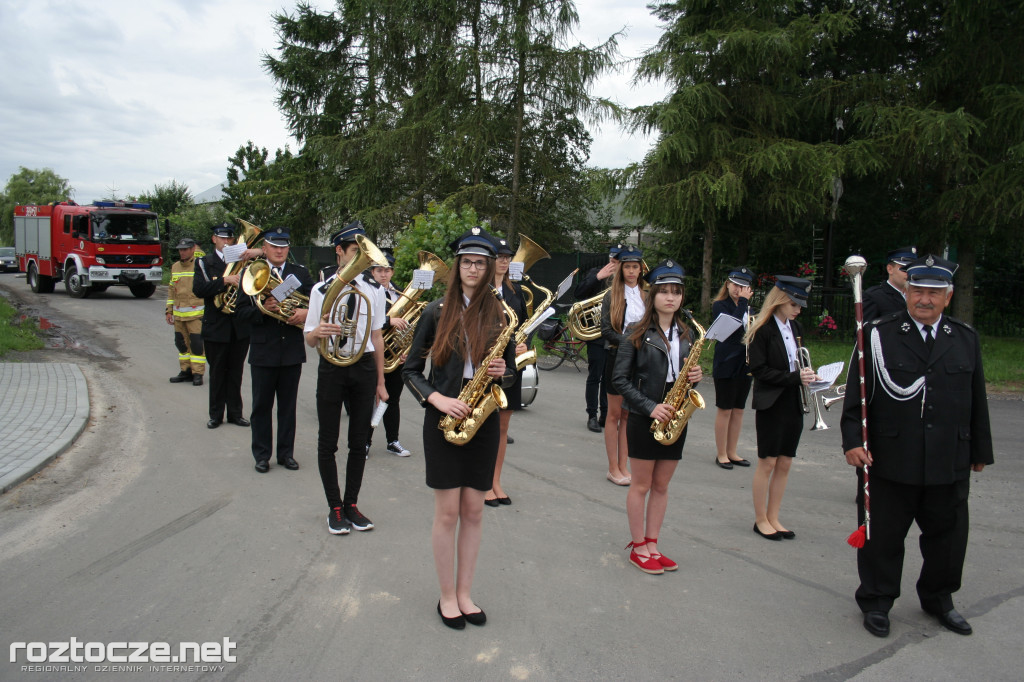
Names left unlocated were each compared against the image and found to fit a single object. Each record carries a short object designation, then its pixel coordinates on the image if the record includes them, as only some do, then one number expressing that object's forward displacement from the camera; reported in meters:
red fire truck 22.61
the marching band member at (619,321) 6.43
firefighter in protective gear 10.30
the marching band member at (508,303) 5.75
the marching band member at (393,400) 7.12
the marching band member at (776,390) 4.98
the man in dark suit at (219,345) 7.70
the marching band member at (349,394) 5.02
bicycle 12.76
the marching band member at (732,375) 6.86
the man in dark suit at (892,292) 5.83
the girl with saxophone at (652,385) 4.45
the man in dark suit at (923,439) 3.74
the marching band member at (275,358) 6.25
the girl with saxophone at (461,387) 3.68
